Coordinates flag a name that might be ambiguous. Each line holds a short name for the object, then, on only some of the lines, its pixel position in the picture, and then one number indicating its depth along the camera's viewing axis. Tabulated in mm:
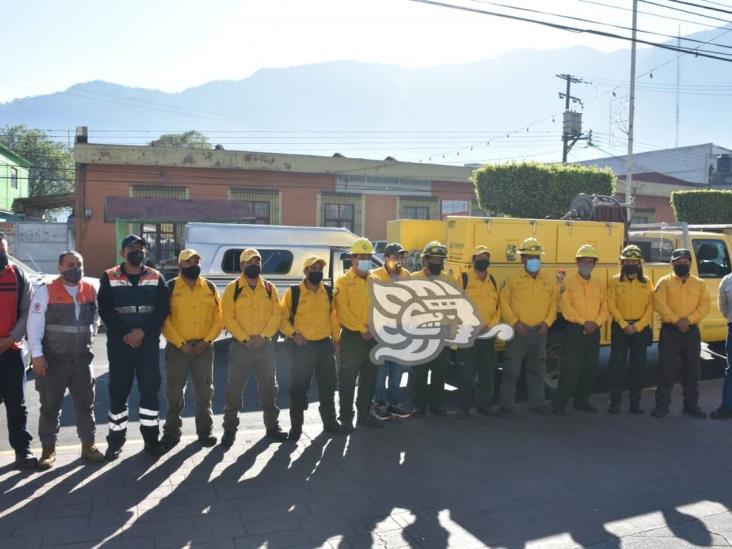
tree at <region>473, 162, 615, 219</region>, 20219
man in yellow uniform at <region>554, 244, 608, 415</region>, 6523
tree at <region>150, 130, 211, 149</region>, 47512
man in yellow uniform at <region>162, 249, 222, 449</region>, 5273
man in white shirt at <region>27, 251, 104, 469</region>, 4812
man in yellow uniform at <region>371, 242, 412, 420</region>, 6369
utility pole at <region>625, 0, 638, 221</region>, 21362
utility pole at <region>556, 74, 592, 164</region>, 33906
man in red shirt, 4785
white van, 10586
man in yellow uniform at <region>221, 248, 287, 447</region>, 5453
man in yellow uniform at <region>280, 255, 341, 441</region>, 5691
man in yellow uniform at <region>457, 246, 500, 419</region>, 6461
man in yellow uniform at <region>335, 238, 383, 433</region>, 5855
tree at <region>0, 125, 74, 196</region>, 47562
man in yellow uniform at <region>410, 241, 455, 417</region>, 6371
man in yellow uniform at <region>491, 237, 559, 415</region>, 6477
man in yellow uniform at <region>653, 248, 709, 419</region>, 6535
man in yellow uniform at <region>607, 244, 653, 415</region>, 6660
